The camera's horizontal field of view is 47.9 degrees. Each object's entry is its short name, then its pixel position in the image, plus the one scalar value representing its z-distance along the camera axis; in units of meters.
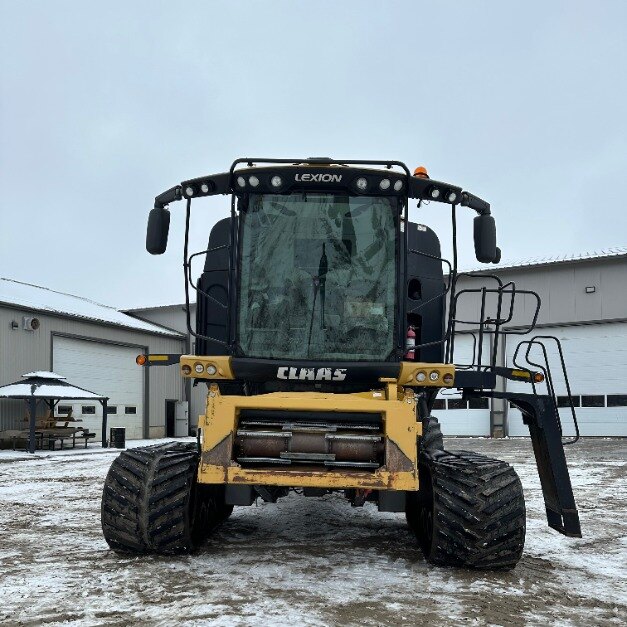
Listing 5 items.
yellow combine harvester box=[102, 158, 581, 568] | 4.88
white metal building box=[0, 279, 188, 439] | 23.02
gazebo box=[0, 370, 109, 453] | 19.84
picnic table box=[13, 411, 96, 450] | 21.39
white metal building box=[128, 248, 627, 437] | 26.22
